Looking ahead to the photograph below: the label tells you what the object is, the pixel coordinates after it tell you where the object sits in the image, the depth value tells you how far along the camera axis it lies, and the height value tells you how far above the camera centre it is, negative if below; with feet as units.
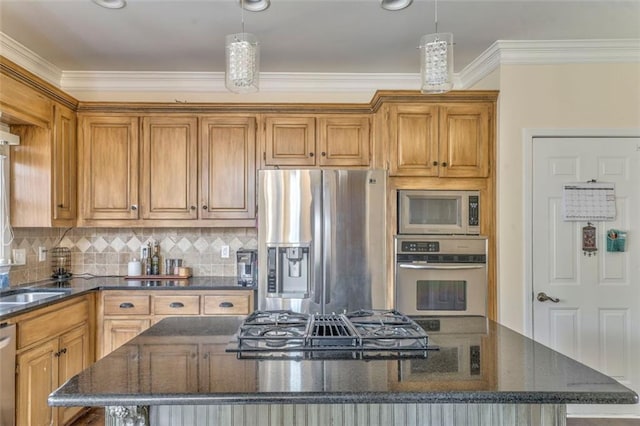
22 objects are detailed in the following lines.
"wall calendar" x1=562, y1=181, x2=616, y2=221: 10.12 +0.34
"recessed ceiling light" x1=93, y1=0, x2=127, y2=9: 8.19 +4.19
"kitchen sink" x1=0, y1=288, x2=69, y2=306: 9.50 -1.81
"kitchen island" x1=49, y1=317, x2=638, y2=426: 3.59 -1.52
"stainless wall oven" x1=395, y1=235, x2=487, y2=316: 10.00 -1.39
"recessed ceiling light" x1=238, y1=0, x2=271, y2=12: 8.16 +4.17
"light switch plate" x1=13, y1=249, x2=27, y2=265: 10.31 -1.00
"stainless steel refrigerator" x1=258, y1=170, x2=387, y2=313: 10.09 -0.53
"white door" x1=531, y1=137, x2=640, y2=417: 10.12 -1.24
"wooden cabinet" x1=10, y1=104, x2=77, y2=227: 10.23 +0.96
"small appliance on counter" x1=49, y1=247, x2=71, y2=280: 11.72 -1.31
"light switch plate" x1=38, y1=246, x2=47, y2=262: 11.26 -1.00
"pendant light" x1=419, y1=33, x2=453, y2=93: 5.53 +2.07
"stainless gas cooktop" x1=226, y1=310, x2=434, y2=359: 4.59 -1.45
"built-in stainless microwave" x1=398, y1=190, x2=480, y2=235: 10.17 +0.10
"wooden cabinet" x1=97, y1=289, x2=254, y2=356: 10.32 -2.26
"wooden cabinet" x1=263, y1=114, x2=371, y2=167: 11.57 +2.09
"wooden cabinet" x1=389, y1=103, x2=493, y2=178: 10.34 +1.92
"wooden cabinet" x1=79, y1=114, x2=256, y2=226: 11.36 +1.24
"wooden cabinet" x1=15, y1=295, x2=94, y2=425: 7.76 -2.84
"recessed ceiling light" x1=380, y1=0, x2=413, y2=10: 8.26 +4.21
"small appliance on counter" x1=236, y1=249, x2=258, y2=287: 11.10 -1.27
